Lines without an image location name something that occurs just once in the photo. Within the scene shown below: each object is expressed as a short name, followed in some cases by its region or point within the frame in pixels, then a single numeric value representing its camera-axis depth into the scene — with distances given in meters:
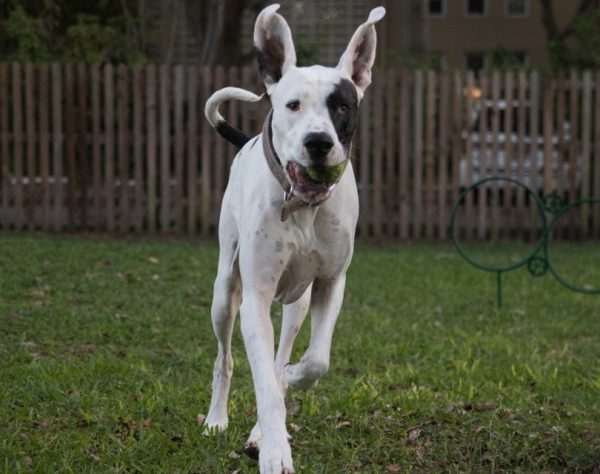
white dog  4.14
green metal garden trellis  9.01
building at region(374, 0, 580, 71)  33.53
